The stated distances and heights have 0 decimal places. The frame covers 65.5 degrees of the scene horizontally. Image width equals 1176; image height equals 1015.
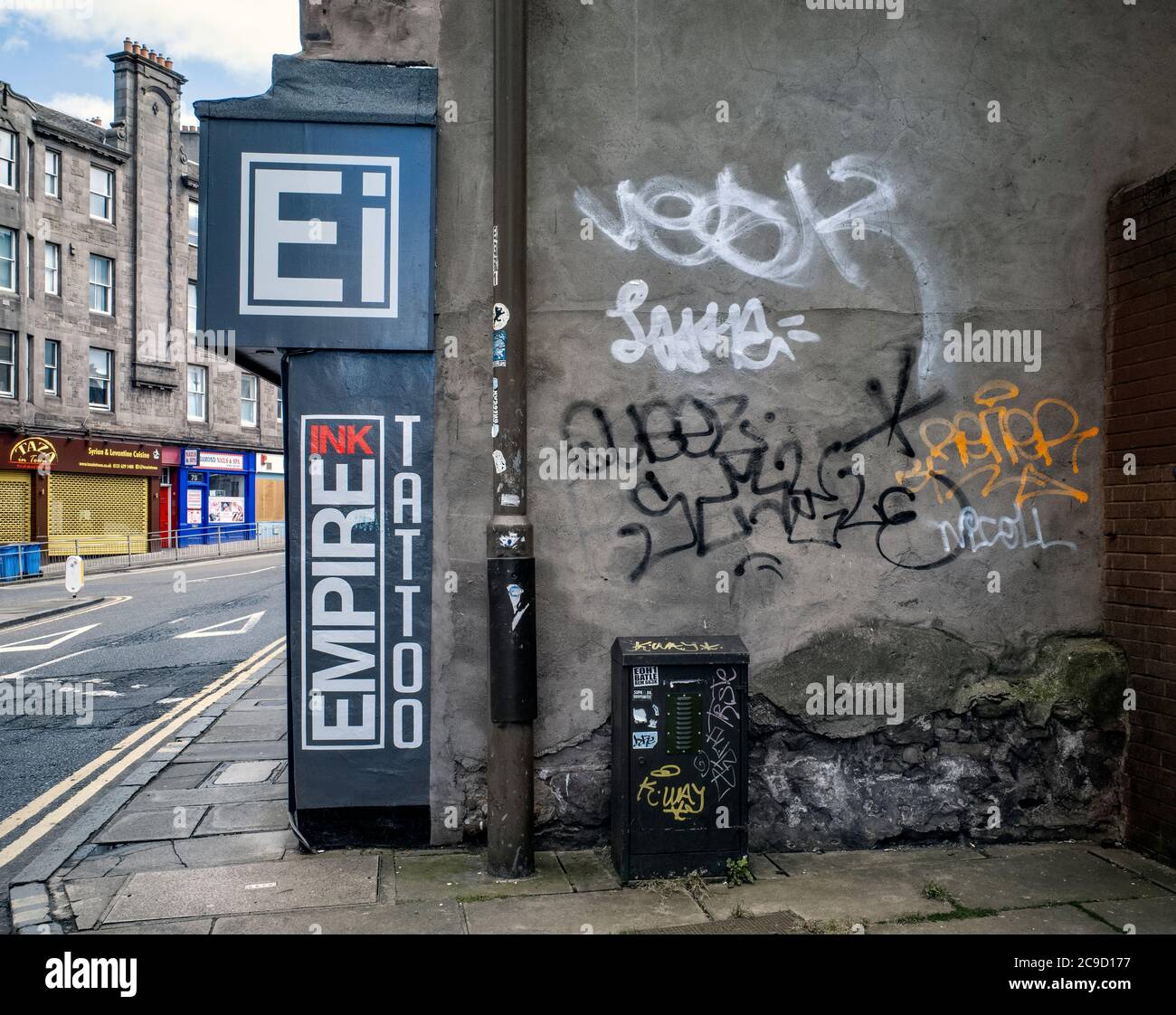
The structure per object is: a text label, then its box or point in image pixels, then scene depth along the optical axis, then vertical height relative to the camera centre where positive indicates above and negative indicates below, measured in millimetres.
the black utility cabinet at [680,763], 4883 -1400
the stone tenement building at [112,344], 26703 +5015
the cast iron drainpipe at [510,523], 4961 -113
